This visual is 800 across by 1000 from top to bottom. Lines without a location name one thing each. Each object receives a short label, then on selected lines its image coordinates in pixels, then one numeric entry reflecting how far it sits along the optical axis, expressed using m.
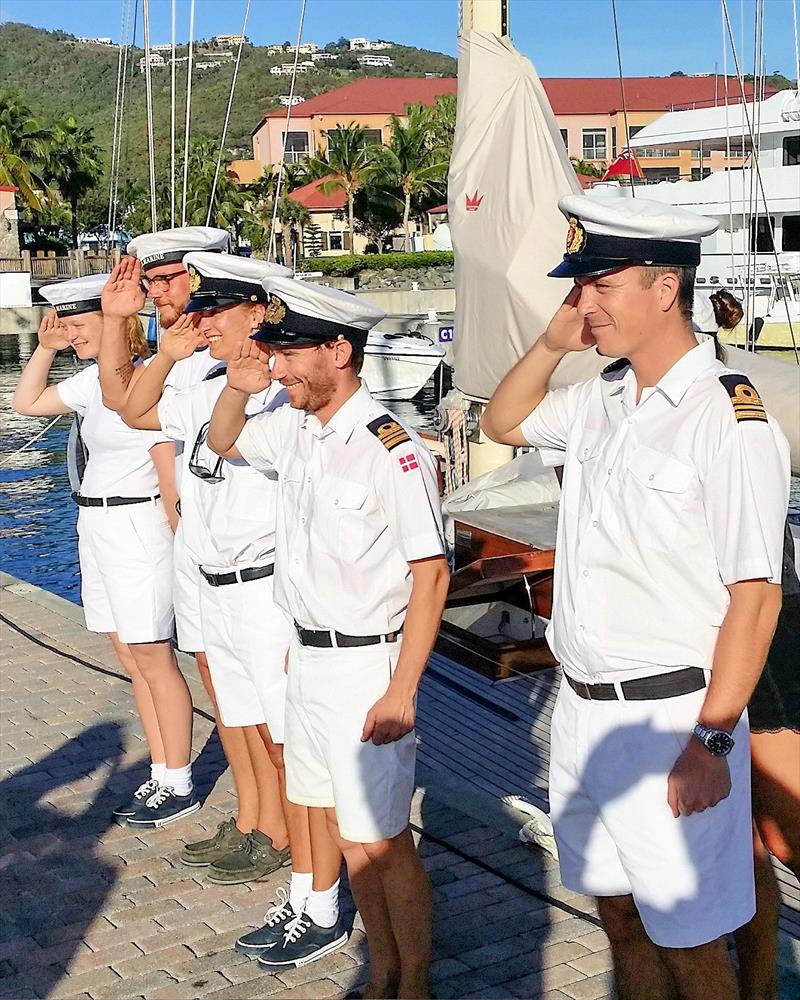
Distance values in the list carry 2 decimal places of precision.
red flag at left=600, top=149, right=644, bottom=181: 37.84
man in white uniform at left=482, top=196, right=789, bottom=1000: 2.55
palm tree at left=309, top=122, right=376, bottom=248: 64.50
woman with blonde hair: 4.83
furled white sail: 5.27
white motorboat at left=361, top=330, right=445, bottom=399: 33.25
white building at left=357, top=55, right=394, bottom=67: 186.00
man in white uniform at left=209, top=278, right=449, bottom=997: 3.28
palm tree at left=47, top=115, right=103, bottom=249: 70.81
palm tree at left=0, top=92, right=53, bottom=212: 64.81
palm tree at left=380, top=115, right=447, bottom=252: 63.28
